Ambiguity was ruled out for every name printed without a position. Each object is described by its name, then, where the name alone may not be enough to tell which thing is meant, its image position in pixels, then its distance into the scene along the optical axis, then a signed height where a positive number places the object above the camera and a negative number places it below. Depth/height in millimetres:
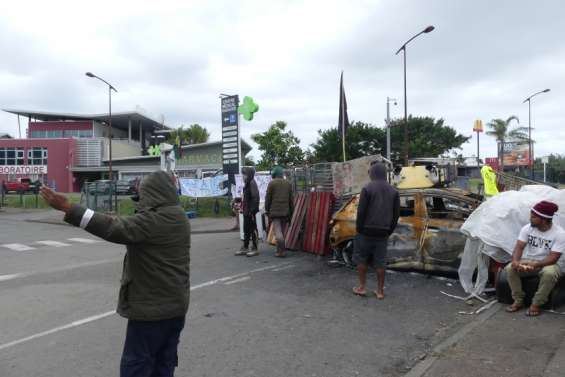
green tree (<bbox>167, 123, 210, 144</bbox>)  56025 +6773
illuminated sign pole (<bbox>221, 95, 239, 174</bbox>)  18344 +2202
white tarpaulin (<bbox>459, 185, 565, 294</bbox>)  6090 -524
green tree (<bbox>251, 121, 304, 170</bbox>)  45656 +4271
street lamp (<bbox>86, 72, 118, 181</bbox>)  31164 +7539
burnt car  6992 -673
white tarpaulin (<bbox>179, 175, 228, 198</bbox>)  19438 +94
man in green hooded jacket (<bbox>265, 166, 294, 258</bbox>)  9023 -310
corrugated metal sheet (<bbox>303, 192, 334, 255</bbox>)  8852 -675
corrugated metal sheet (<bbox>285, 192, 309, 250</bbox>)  9539 -728
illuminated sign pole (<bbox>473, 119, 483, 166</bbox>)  32375 +4300
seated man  5297 -836
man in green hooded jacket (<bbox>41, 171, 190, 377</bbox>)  2756 -532
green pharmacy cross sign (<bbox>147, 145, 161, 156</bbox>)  49662 +4405
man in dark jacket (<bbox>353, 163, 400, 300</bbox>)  6117 -449
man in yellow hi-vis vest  9055 +111
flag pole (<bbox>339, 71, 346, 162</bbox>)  13859 +2489
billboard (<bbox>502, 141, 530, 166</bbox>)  46562 +3524
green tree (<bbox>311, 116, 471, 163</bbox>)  48750 +5216
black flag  13875 +2351
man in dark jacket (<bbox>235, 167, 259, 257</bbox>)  9297 -355
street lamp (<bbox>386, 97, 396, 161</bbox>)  29228 +4947
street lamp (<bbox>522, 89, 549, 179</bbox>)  42416 +3620
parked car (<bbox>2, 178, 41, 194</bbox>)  39256 +418
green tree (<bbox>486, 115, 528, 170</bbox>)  46625 +5706
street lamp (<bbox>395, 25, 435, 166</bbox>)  23380 +7507
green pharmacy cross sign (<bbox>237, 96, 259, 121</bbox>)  18359 +3255
